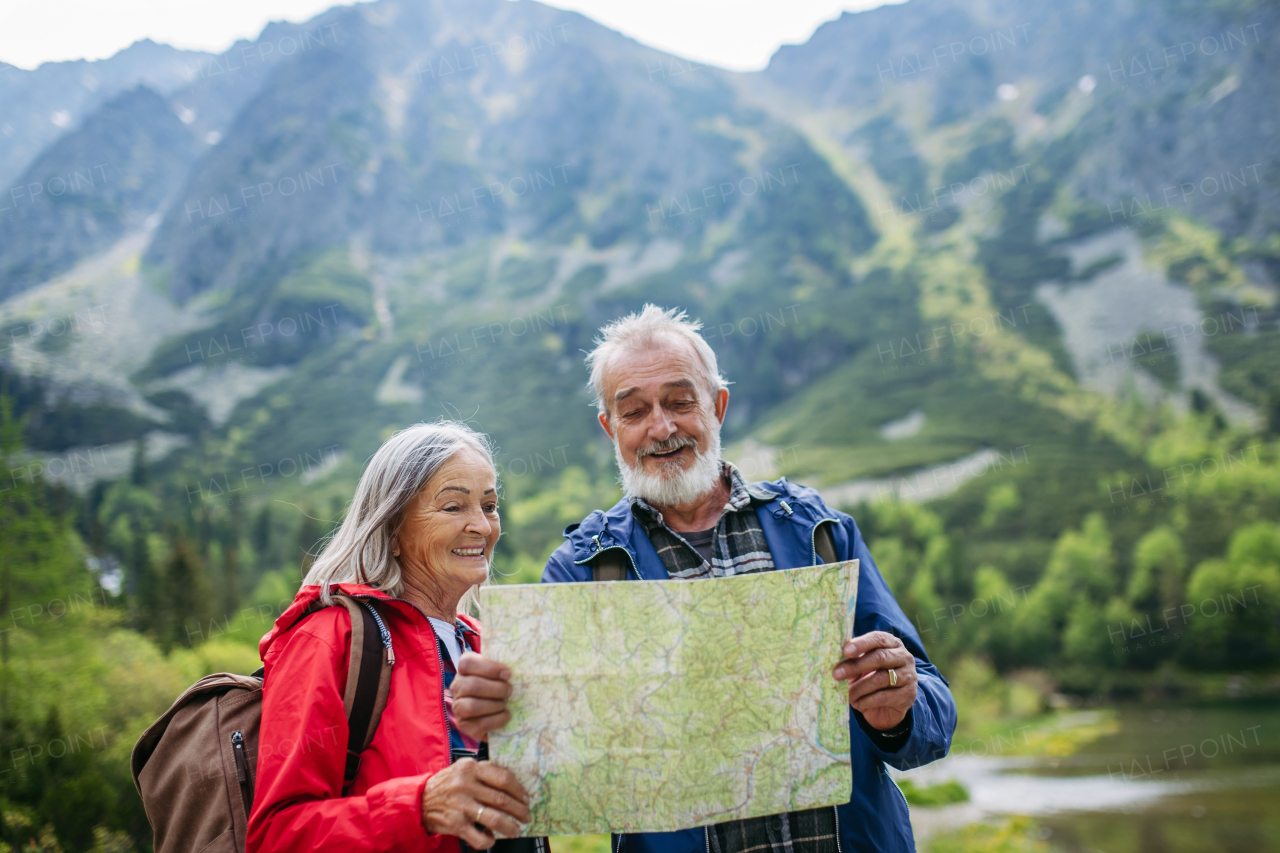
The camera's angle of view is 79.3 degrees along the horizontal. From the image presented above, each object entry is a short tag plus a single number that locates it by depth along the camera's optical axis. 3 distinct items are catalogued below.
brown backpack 2.56
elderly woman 2.39
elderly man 2.55
